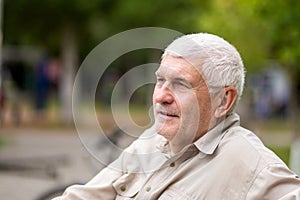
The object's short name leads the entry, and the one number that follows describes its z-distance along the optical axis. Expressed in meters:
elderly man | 3.30
